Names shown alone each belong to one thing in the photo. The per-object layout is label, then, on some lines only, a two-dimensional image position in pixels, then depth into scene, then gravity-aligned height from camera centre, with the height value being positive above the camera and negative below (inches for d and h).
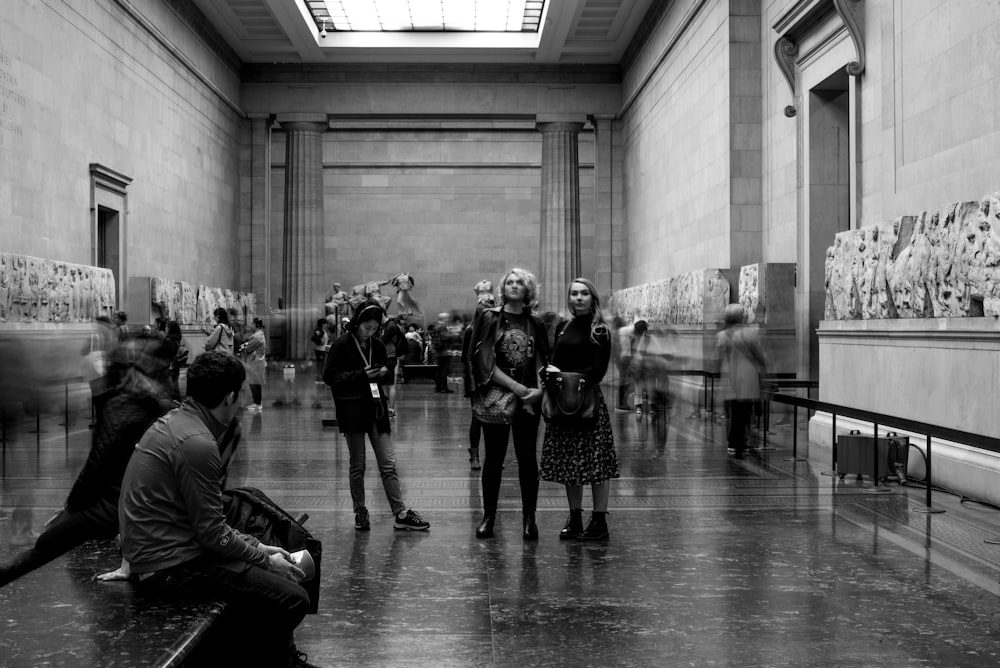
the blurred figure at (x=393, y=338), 566.9 -4.2
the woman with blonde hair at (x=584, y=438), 256.2 -27.8
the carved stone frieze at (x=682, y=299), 693.3 +24.7
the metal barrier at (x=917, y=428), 268.5 -29.3
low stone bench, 121.1 -38.9
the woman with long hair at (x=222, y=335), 582.2 -2.4
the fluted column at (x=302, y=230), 1157.1 +116.9
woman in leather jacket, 256.4 -12.8
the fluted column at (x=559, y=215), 1163.3 +133.5
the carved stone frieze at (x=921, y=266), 318.3 +23.5
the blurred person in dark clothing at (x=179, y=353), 542.3 -14.1
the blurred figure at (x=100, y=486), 185.2 -28.9
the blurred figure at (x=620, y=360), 628.2 -18.6
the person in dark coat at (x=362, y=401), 270.8 -19.3
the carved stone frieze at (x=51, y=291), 560.7 +25.0
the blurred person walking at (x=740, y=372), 425.4 -18.1
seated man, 141.9 -27.7
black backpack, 165.9 -32.2
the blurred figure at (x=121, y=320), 593.8 +6.8
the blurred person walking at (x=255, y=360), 606.9 -17.9
